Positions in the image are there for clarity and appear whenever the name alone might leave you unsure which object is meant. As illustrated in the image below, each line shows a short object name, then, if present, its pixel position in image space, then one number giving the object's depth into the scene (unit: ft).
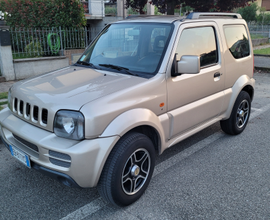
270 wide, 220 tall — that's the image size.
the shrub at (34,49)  29.99
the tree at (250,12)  112.16
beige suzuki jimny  8.34
